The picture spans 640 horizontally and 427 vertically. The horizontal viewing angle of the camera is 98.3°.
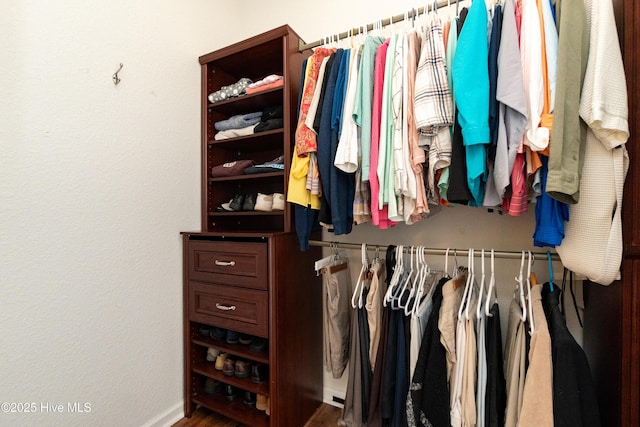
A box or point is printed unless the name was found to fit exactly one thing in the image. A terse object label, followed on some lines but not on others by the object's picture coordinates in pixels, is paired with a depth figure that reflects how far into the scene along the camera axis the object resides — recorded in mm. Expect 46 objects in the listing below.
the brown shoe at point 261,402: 1353
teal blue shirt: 815
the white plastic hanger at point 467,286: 990
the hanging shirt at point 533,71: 782
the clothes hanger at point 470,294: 962
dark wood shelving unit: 1263
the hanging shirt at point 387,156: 987
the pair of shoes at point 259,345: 1328
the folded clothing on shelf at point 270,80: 1388
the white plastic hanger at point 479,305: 933
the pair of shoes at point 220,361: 1462
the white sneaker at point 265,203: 1454
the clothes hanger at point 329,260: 1318
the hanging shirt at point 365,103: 1032
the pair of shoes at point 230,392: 1476
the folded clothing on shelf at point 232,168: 1521
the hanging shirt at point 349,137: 1018
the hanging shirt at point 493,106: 851
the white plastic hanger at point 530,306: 843
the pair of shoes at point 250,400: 1407
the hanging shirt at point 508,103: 796
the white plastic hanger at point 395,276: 1109
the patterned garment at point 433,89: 875
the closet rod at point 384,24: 1132
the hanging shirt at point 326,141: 1088
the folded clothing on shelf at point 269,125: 1417
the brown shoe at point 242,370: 1389
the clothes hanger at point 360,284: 1207
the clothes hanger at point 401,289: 1096
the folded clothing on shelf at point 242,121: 1543
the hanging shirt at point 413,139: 956
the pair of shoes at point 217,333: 1455
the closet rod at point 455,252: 977
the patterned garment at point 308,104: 1113
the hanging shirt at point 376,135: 1015
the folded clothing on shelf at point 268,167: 1410
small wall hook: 1212
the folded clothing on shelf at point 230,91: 1510
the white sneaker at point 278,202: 1416
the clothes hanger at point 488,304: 928
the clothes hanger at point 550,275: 929
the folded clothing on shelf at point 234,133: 1507
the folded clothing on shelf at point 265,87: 1383
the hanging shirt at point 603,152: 707
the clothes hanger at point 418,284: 1094
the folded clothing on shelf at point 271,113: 1457
